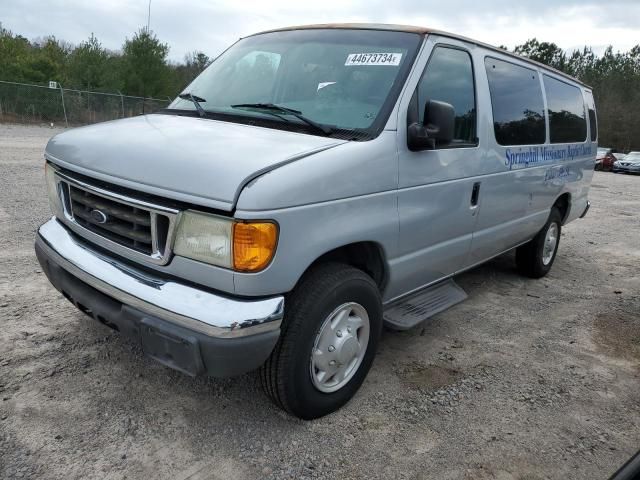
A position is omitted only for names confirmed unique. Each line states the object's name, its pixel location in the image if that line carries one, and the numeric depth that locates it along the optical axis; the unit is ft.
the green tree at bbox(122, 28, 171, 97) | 111.65
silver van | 7.29
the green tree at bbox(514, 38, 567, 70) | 178.19
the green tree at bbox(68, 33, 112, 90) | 106.11
